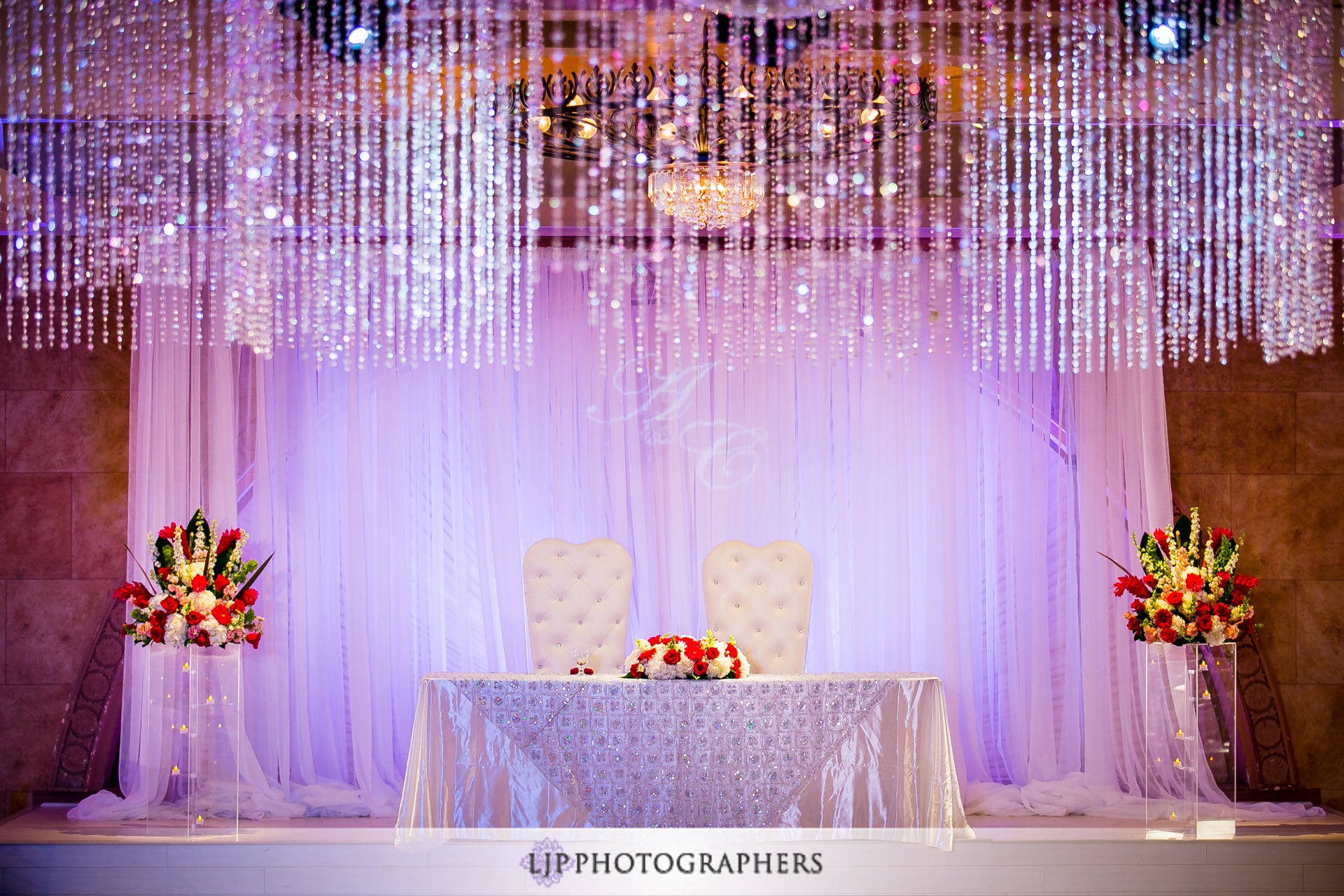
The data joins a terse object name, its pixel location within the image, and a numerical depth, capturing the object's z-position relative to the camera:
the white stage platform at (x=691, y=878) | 4.20
